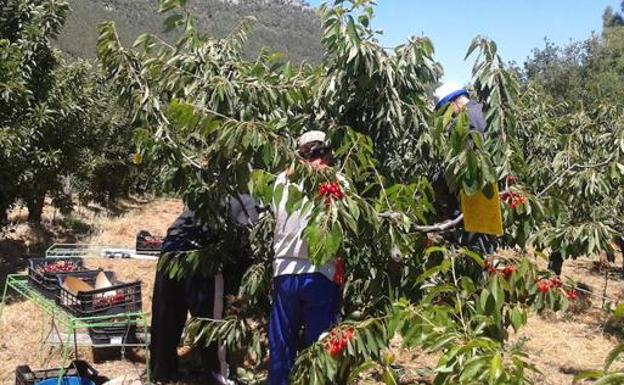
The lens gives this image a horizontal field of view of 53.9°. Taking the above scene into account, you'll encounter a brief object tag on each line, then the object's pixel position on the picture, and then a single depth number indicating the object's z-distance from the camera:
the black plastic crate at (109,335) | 4.33
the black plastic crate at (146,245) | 8.17
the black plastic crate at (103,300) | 3.50
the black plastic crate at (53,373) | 3.68
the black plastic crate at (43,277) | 3.80
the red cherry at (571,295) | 2.56
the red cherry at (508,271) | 2.27
